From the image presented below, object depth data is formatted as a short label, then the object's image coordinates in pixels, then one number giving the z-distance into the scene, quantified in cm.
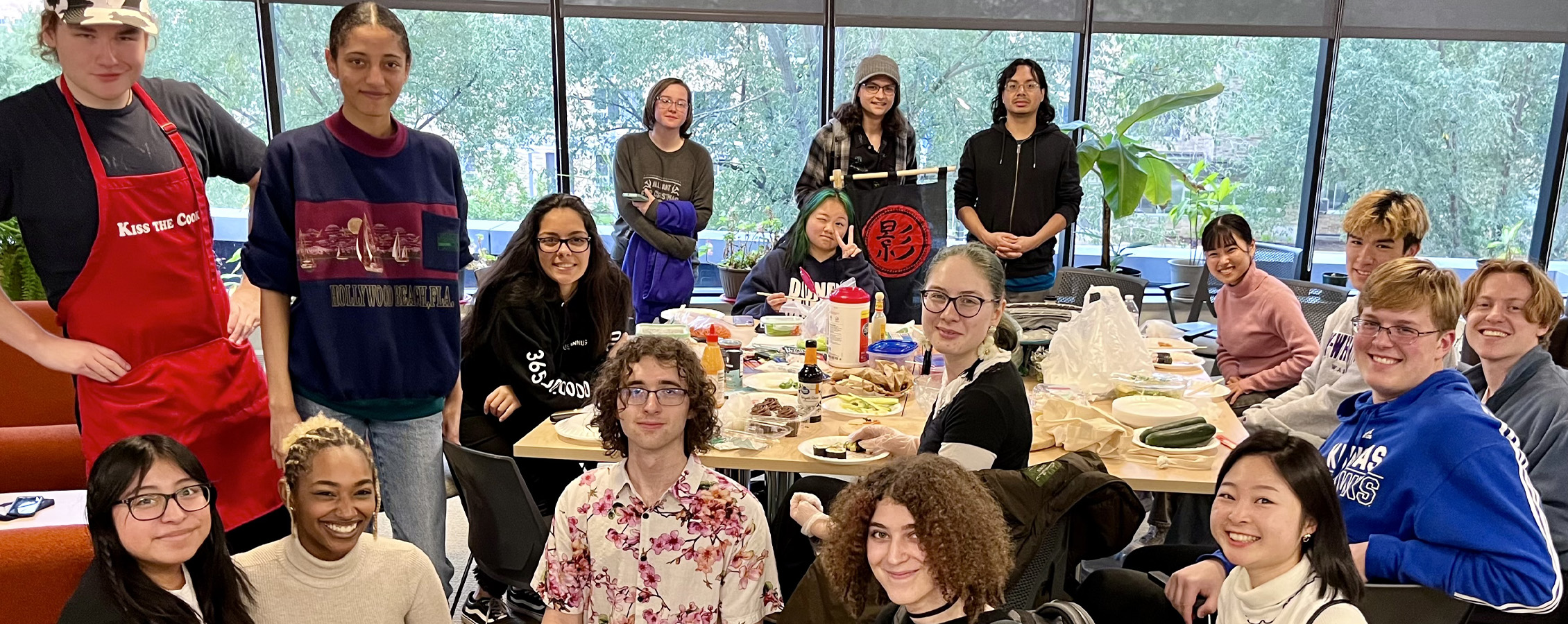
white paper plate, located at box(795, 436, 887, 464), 256
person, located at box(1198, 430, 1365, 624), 171
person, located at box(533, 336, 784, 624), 204
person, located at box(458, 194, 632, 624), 320
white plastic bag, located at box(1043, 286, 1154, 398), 322
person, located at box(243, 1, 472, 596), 225
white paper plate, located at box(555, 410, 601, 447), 273
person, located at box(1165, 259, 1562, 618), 183
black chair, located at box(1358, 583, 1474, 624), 186
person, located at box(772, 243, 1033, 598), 218
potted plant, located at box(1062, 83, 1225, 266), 589
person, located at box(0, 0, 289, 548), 209
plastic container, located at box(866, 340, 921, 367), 350
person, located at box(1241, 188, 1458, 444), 298
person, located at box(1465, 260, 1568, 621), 234
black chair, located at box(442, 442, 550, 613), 249
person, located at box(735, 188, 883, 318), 425
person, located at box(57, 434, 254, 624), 171
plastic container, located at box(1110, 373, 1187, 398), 317
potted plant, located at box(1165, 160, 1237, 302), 668
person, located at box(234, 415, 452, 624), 194
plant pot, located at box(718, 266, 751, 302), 638
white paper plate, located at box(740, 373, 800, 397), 323
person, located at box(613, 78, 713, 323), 495
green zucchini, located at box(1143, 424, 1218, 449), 264
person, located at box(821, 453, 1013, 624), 159
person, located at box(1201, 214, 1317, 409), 360
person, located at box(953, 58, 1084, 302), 487
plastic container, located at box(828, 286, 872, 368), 344
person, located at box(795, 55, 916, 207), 480
